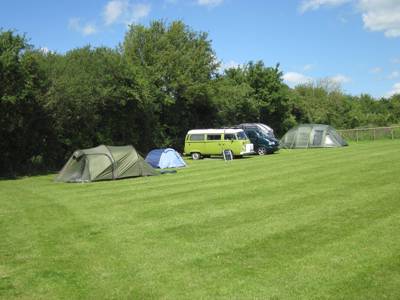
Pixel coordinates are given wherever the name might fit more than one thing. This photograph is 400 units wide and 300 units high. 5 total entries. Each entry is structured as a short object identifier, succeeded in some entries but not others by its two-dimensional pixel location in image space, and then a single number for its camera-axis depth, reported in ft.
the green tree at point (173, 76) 106.42
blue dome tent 72.95
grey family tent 104.99
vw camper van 86.12
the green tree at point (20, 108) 65.77
